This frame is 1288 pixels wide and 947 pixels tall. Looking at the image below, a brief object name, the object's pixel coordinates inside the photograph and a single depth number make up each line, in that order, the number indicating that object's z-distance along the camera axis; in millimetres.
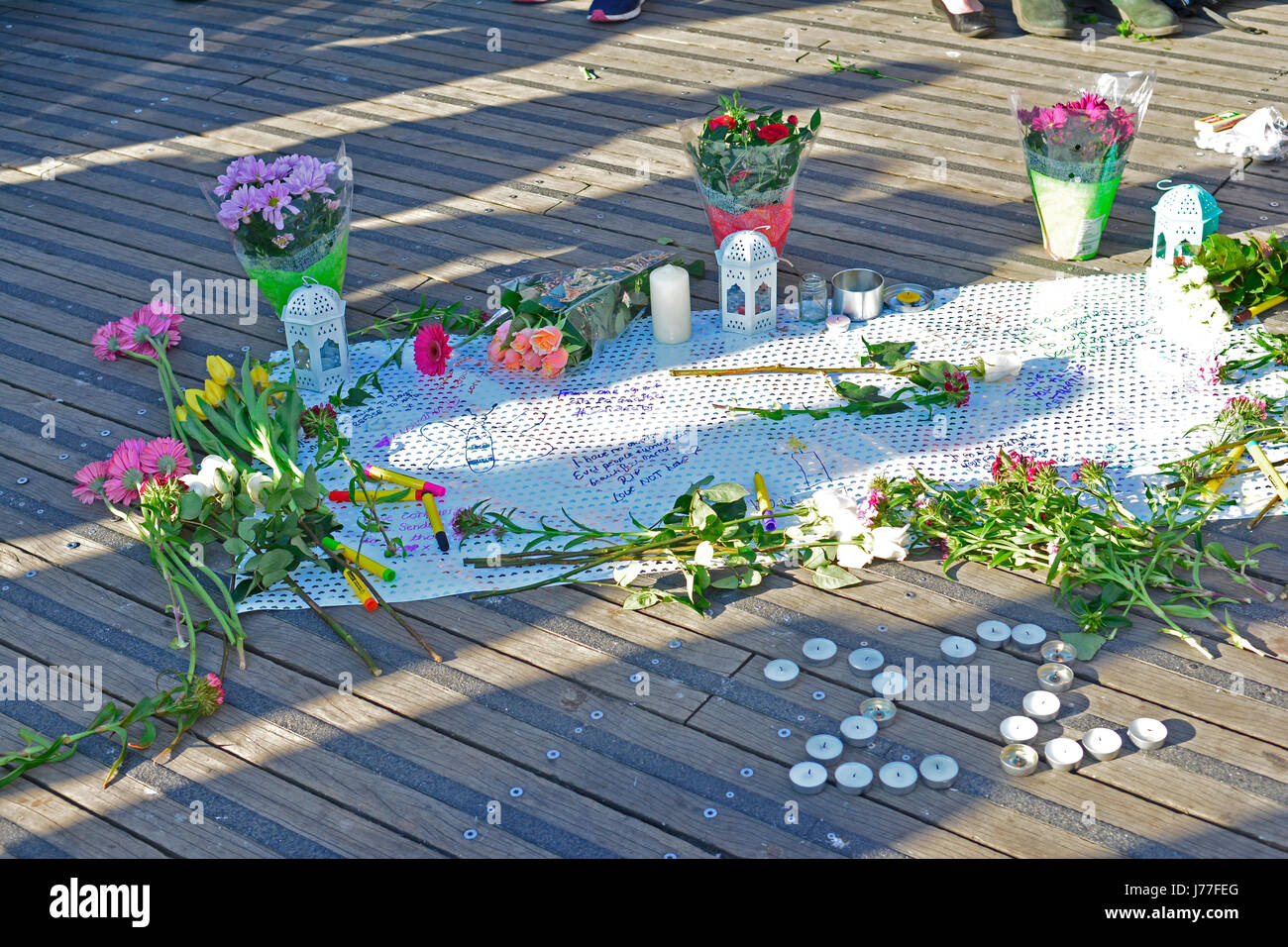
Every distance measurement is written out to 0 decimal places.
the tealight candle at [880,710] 2254
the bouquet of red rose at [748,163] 3361
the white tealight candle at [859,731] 2211
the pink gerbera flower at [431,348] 3234
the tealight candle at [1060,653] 2344
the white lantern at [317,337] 3178
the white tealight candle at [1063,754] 2129
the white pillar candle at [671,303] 3287
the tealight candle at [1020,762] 2129
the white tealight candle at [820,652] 2385
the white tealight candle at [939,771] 2117
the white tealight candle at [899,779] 2119
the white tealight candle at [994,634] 2379
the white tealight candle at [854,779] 2121
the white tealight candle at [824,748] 2180
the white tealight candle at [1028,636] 2369
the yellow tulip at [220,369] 3131
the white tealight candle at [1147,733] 2154
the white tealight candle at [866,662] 2355
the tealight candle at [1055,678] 2289
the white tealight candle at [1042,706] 2223
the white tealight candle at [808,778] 2123
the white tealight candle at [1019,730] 2178
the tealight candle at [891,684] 2297
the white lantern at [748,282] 3270
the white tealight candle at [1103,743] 2141
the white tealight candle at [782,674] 2346
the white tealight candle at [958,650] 2357
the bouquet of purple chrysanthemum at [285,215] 3170
